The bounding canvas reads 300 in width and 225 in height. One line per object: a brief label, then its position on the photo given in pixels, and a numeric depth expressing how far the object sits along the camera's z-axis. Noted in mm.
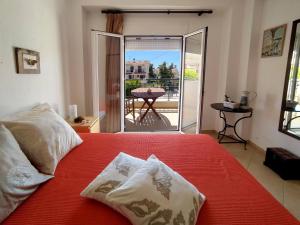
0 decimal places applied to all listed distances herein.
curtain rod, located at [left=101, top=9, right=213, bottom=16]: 3539
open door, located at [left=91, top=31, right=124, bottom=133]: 3568
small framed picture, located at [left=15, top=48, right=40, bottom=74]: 1938
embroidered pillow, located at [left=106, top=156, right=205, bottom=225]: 889
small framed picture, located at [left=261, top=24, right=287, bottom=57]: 2791
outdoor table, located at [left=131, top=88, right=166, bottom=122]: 5328
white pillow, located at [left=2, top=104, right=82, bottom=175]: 1352
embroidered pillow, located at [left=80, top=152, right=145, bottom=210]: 1057
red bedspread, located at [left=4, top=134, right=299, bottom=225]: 970
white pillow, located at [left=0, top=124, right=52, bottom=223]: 979
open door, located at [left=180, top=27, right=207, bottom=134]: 3490
